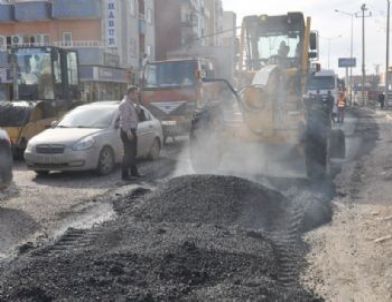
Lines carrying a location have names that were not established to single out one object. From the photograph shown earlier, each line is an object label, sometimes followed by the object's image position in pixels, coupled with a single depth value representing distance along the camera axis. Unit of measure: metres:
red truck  19.41
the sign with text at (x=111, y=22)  42.84
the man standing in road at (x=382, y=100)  50.38
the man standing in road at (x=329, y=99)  22.58
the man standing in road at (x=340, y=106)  28.55
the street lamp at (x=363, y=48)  61.69
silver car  12.81
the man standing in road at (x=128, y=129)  12.49
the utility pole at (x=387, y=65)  48.54
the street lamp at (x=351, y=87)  64.57
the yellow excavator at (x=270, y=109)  11.72
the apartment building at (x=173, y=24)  57.00
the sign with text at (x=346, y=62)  68.06
